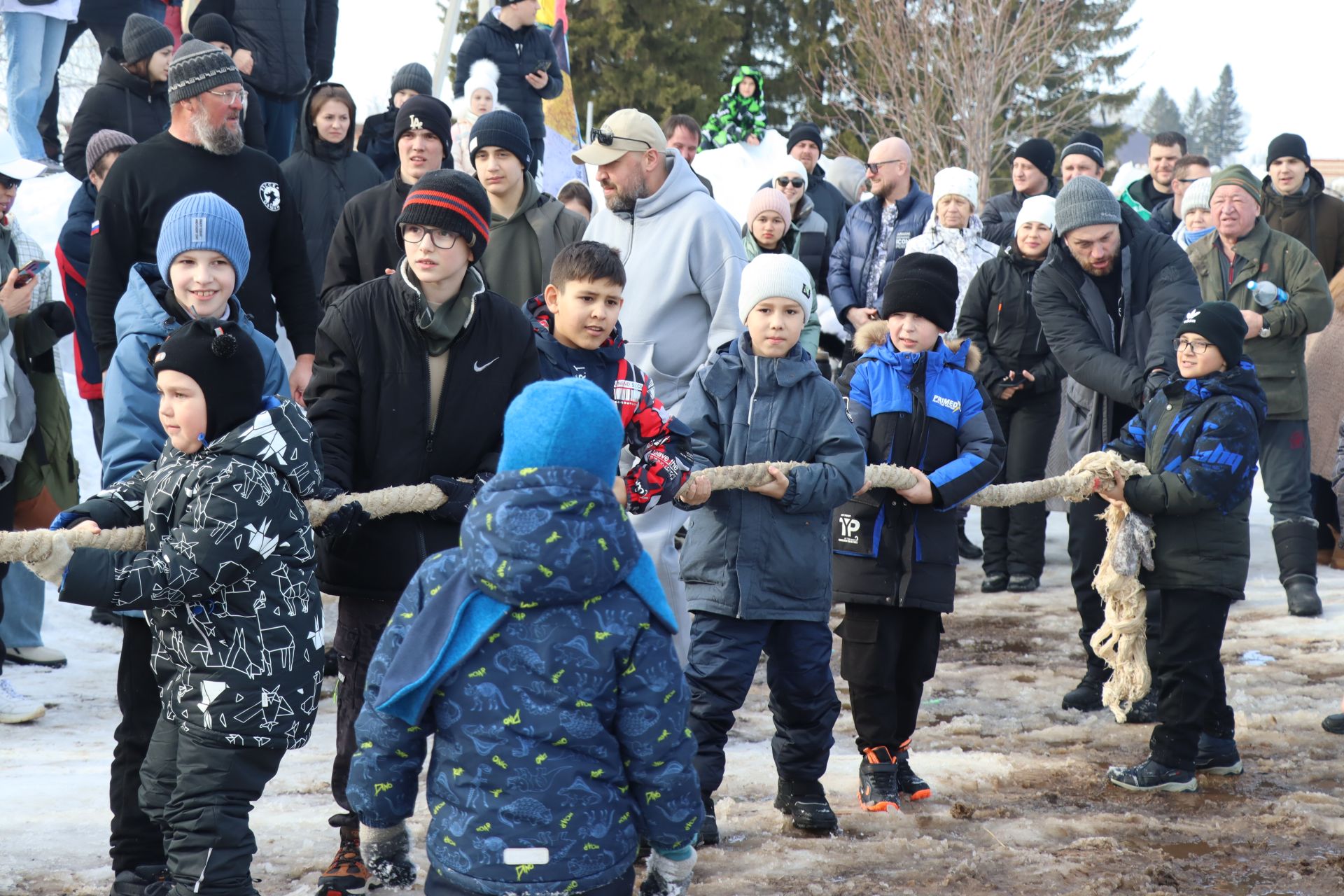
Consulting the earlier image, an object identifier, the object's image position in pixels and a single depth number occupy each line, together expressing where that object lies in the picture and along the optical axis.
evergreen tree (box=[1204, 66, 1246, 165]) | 97.12
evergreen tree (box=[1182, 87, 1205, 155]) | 96.25
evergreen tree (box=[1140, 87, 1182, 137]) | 97.62
